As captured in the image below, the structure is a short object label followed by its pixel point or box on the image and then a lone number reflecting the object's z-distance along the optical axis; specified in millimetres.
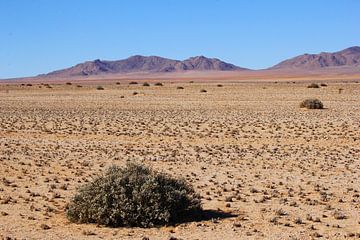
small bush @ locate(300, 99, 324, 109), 44594
